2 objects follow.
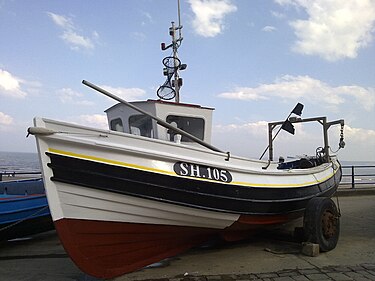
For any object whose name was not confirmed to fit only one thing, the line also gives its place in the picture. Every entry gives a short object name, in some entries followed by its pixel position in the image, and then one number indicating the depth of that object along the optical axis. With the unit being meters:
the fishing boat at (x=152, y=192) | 3.76
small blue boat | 5.91
